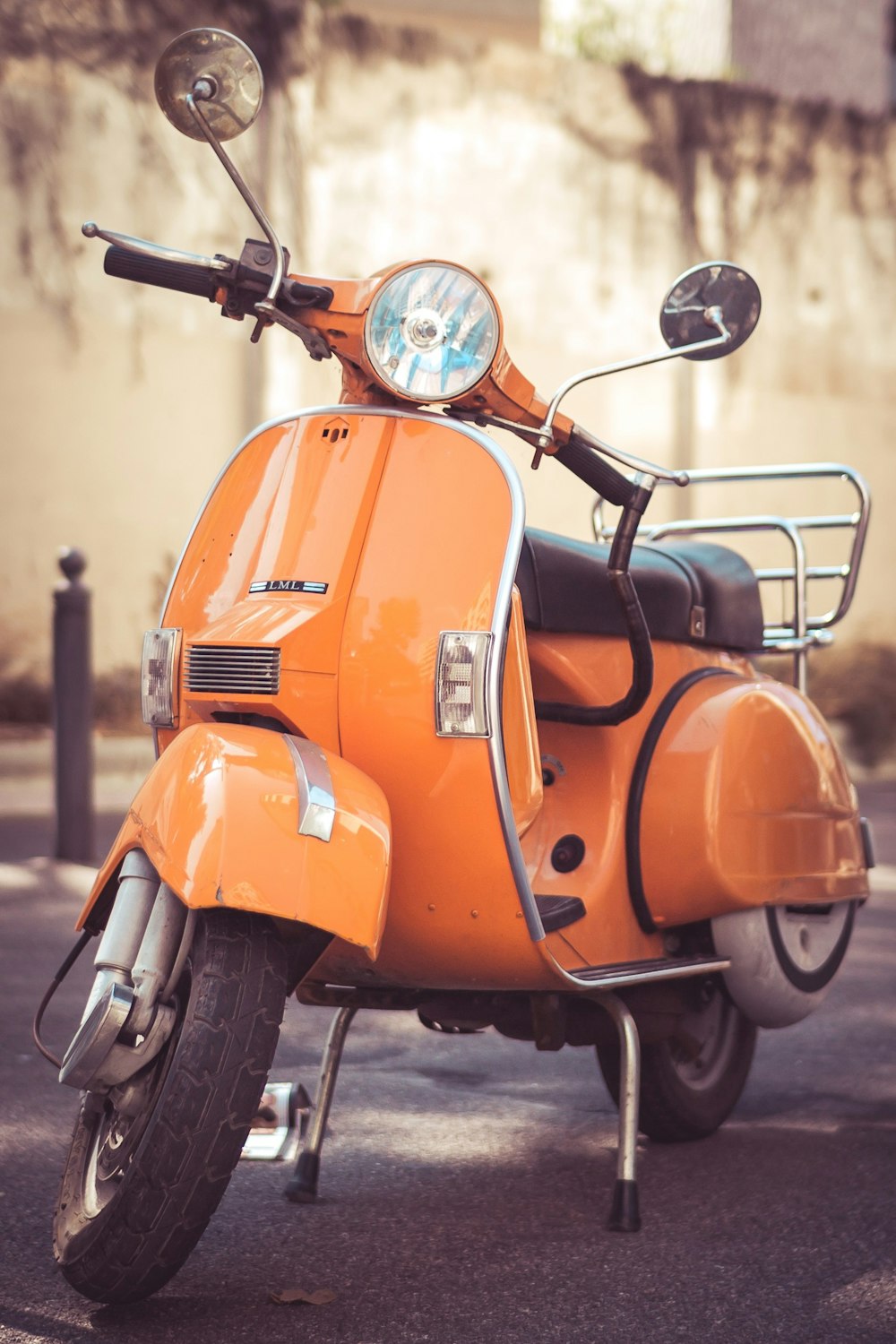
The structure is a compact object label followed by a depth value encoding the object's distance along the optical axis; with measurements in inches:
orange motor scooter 93.0
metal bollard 279.0
